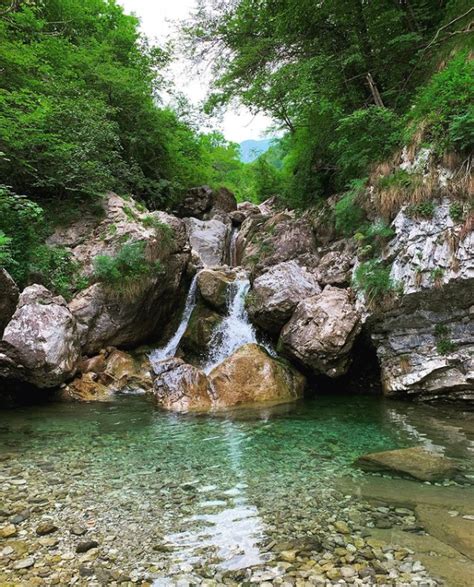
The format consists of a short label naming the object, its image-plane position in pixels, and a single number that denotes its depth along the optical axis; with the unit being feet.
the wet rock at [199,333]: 38.14
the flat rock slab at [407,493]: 13.61
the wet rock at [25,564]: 10.37
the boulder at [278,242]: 46.65
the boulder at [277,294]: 35.45
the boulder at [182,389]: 28.99
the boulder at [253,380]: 30.48
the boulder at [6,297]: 19.02
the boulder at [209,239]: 60.39
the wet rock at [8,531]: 11.91
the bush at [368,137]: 32.86
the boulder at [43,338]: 28.37
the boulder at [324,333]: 31.35
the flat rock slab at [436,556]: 9.57
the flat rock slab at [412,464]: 16.20
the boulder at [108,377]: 31.50
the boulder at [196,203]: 70.59
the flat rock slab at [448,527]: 10.89
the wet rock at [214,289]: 40.98
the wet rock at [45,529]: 12.09
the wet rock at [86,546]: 11.21
